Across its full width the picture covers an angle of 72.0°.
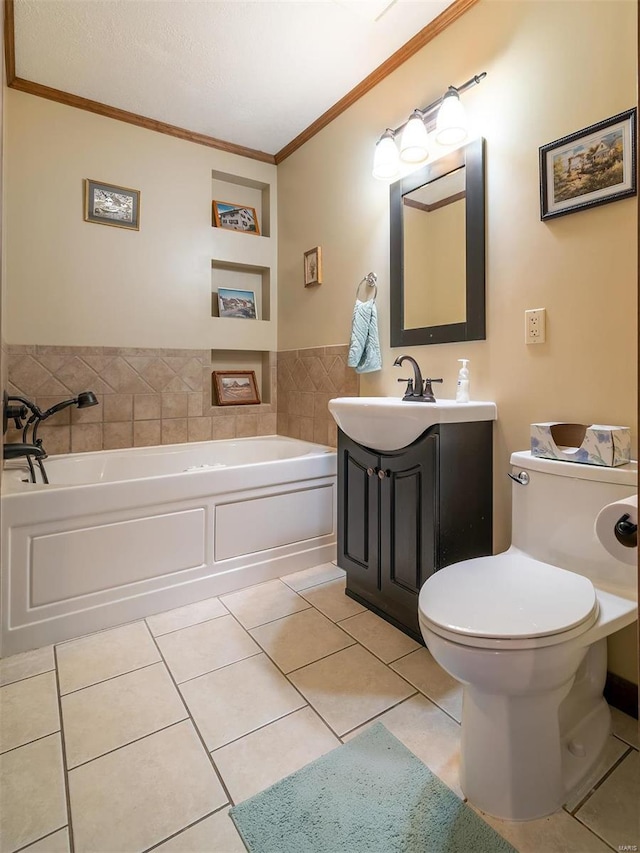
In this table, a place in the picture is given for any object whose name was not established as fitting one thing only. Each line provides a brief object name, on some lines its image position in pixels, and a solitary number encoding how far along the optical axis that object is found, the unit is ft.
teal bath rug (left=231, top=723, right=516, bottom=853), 3.23
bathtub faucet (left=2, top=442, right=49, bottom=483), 5.61
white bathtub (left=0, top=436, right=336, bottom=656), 5.49
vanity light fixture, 5.82
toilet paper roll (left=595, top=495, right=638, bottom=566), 3.24
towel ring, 7.74
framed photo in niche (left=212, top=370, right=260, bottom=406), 10.11
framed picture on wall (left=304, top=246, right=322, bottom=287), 9.04
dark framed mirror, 5.90
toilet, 3.28
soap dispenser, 5.83
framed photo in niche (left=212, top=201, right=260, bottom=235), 9.98
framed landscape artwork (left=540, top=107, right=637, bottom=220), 4.41
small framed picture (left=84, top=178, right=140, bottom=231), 8.37
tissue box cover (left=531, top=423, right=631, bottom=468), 4.18
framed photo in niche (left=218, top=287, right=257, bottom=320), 10.17
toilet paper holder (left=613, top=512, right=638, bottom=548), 2.72
